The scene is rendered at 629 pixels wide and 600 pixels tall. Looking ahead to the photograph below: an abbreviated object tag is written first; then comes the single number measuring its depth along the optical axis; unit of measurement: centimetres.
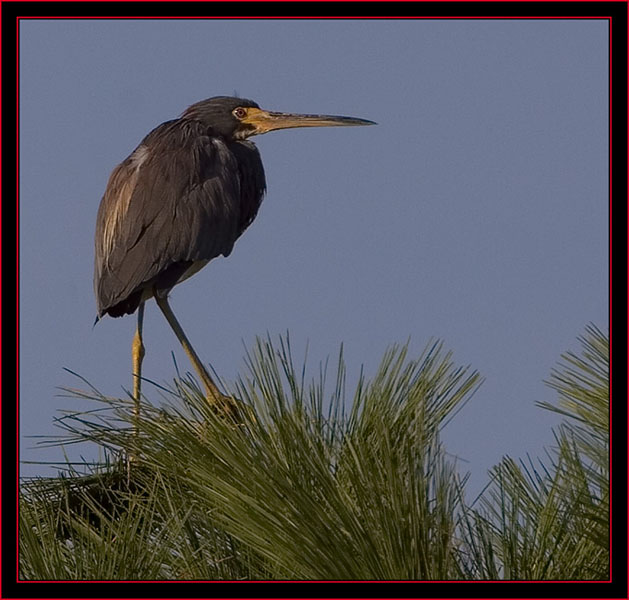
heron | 1202
